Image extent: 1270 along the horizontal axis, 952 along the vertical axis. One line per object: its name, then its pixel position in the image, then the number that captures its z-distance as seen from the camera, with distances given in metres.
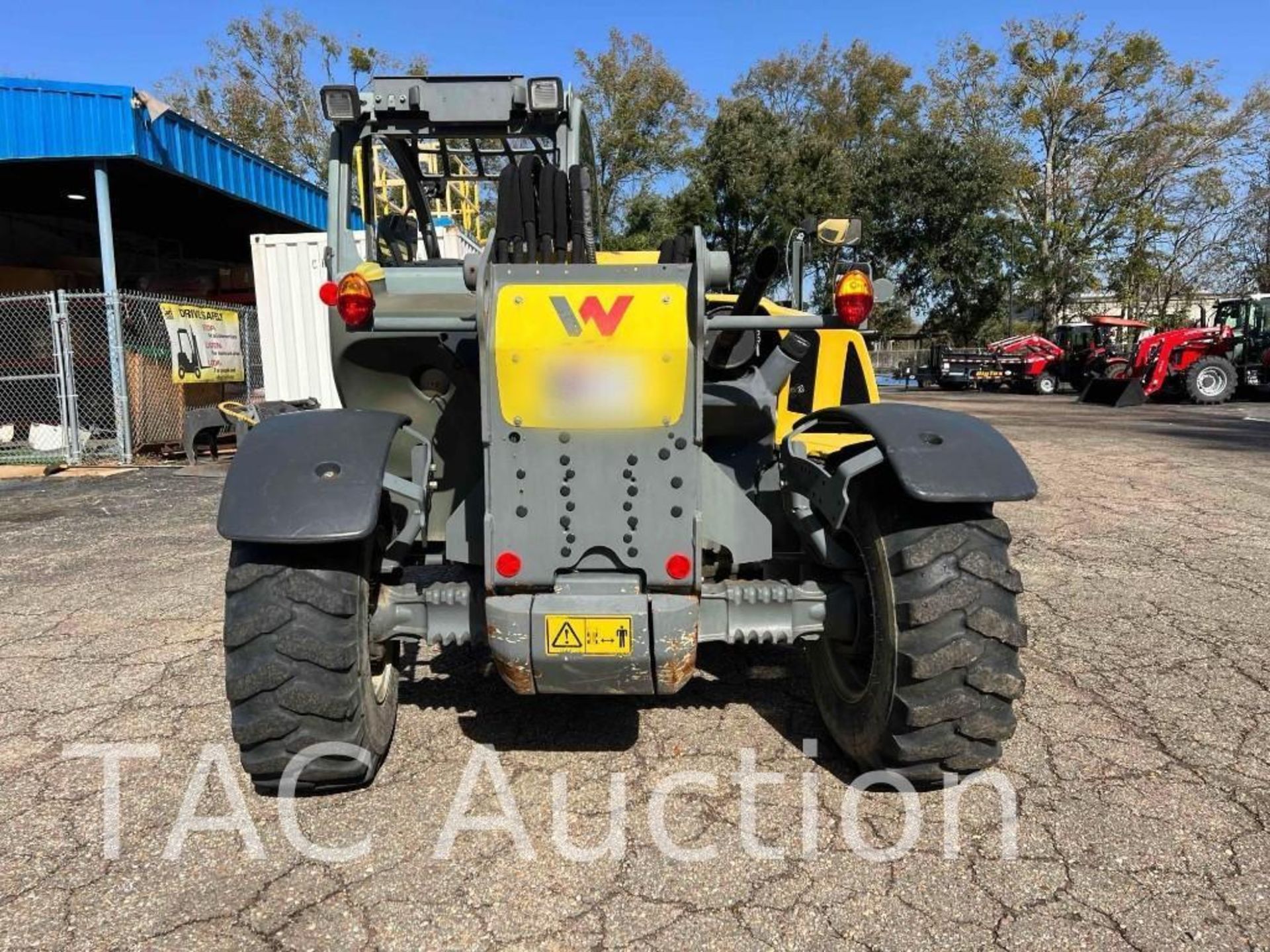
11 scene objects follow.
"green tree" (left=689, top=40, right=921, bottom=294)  29.09
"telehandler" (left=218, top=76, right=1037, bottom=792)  2.62
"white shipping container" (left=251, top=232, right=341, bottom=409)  12.15
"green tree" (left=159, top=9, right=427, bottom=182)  38.81
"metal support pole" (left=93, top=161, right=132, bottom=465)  10.80
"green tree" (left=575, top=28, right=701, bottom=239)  38.38
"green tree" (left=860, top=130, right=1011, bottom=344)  29.17
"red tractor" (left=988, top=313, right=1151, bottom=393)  25.88
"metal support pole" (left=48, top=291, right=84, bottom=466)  10.70
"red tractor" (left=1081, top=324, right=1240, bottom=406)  20.94
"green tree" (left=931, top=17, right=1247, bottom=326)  34.00
